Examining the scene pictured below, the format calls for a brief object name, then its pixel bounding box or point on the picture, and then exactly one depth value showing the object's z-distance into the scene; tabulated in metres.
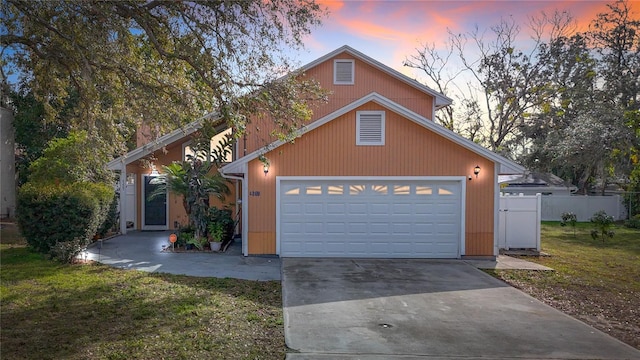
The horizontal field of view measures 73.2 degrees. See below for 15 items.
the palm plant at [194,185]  11.98
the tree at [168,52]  7.16
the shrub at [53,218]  9.38
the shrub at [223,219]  12.33
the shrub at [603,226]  16.09
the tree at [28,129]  20.14
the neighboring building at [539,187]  28.47
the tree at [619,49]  24.06
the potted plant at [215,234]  11.88
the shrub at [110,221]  13.17
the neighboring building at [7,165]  18.53
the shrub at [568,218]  19.14
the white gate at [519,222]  12.80
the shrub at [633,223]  20.98
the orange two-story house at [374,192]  11.12
